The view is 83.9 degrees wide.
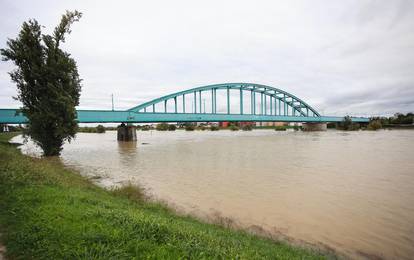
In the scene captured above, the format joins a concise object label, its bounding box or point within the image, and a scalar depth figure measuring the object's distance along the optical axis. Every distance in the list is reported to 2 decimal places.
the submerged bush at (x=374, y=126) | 87.77
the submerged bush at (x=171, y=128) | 116.99
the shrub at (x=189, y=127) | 117.75
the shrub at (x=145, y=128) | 150.25
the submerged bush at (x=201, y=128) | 123.75
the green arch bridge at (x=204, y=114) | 37.51
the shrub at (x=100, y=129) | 114.69
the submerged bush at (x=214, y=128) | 116.01
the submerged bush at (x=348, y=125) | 89.44
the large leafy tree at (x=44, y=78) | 18.59
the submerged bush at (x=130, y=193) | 9.02
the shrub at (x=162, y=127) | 120.06
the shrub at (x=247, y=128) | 112.19
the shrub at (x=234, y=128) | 113.94
